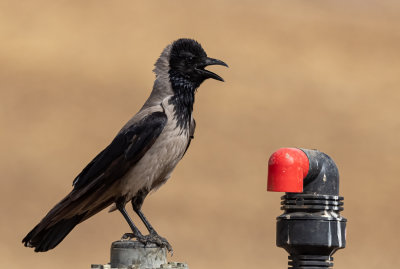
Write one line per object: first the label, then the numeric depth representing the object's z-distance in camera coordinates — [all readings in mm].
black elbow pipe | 5824
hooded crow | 7746
